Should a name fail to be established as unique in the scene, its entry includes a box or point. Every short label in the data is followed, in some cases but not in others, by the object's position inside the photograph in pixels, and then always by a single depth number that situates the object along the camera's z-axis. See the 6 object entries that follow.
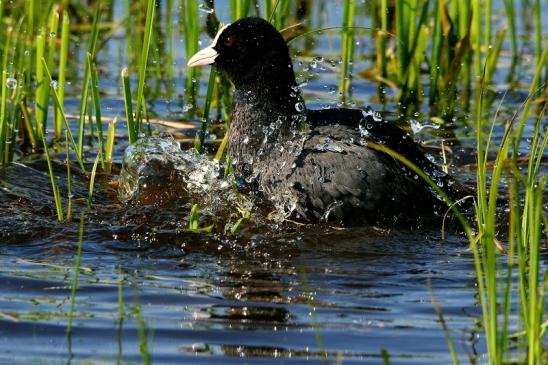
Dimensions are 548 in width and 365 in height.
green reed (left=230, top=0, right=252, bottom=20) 10.88
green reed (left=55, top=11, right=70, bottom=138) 10.64
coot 9.44
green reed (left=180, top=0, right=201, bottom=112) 11.39
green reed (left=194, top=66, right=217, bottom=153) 10.10
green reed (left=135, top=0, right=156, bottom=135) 9.16
